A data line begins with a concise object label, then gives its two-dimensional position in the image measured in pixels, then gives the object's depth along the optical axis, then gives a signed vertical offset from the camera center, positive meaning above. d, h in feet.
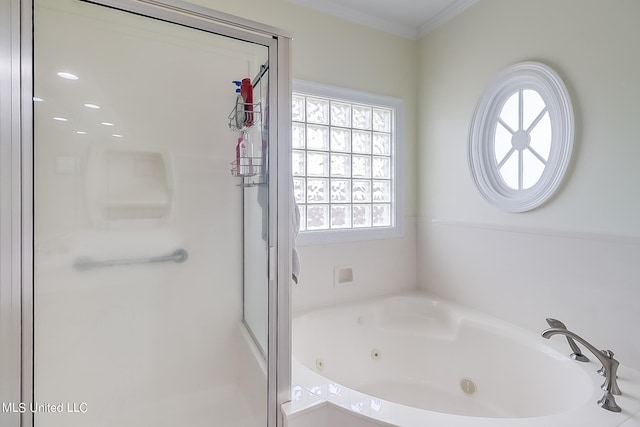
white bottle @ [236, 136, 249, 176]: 5.21 +0.96
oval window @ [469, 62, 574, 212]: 5.23 +1.49
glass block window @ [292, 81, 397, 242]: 6.72 +1.17
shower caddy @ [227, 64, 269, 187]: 4.49 +1.36
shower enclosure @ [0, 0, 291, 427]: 3.51 -0.11
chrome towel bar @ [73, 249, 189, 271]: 4.78 -0.83
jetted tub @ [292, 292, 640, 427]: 3.88 -2.61
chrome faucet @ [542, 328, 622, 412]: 3.65 -1.97
